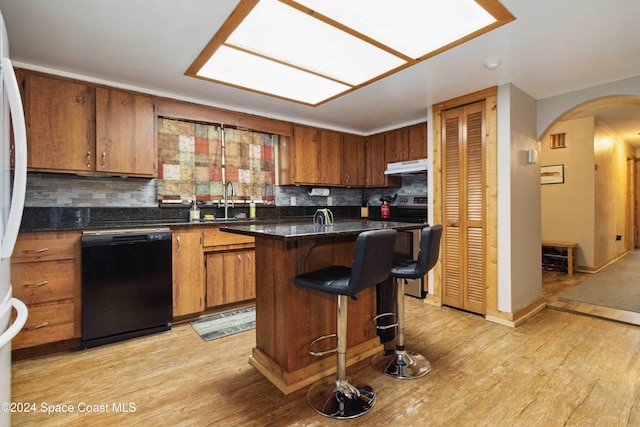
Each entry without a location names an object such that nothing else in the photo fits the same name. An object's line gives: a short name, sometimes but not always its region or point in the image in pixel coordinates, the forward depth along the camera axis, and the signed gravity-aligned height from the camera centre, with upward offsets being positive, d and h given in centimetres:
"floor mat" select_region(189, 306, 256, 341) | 283 -112
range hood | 394 +59
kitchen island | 194 -66
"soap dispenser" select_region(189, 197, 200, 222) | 349 -2
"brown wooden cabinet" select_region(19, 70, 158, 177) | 256 +78
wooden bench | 498 -80
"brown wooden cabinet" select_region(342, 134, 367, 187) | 472 +79
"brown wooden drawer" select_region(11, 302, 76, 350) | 233 -88
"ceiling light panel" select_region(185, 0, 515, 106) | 175 +117
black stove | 424 +2
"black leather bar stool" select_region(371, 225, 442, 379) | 203 -78
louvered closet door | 322 +3
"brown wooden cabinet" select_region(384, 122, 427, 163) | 411 +96
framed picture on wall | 537 +63
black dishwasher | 252 -63
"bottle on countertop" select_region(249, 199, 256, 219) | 397 +1
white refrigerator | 115 +8
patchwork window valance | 343 +64
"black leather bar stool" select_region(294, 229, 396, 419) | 159 -41
